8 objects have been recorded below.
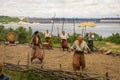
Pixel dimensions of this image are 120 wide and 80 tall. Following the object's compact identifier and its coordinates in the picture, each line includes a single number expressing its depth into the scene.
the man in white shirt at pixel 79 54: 5.90
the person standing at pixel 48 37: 10.33
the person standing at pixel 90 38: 9.67
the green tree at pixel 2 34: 12.31
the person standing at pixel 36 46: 7.10
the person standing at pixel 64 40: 9.74
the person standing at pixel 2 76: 2.83
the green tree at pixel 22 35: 12.90
